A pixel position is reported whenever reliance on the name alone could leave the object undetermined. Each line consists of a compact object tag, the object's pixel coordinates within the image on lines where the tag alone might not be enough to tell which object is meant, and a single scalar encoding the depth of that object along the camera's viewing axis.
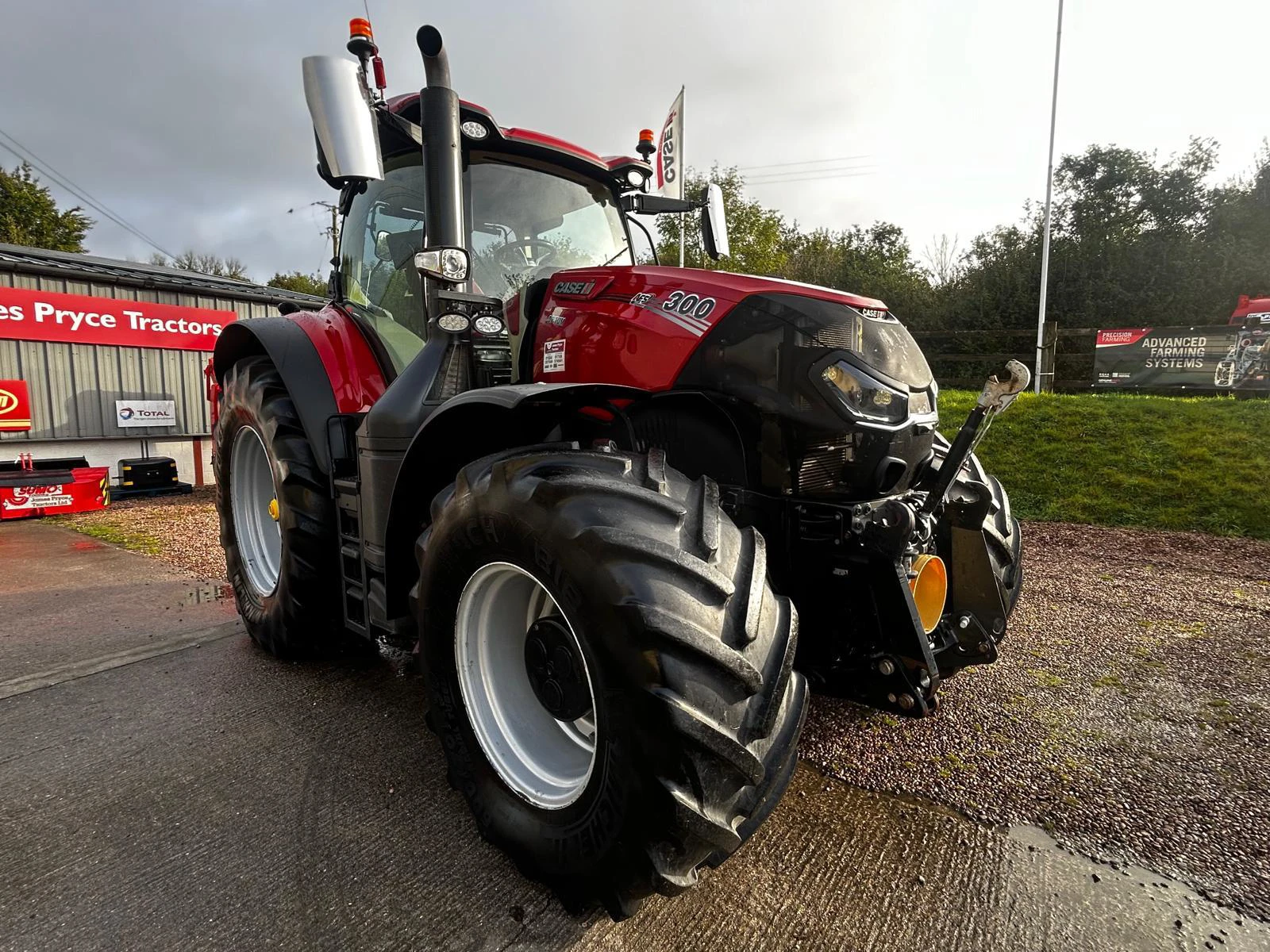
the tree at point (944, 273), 25.22
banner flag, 9.34
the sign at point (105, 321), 8.55
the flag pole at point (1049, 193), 15.57
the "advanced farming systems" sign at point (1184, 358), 11.55
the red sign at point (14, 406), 8.47
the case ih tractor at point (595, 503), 1.43
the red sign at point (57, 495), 7.62
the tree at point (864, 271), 24.03
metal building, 8.70
